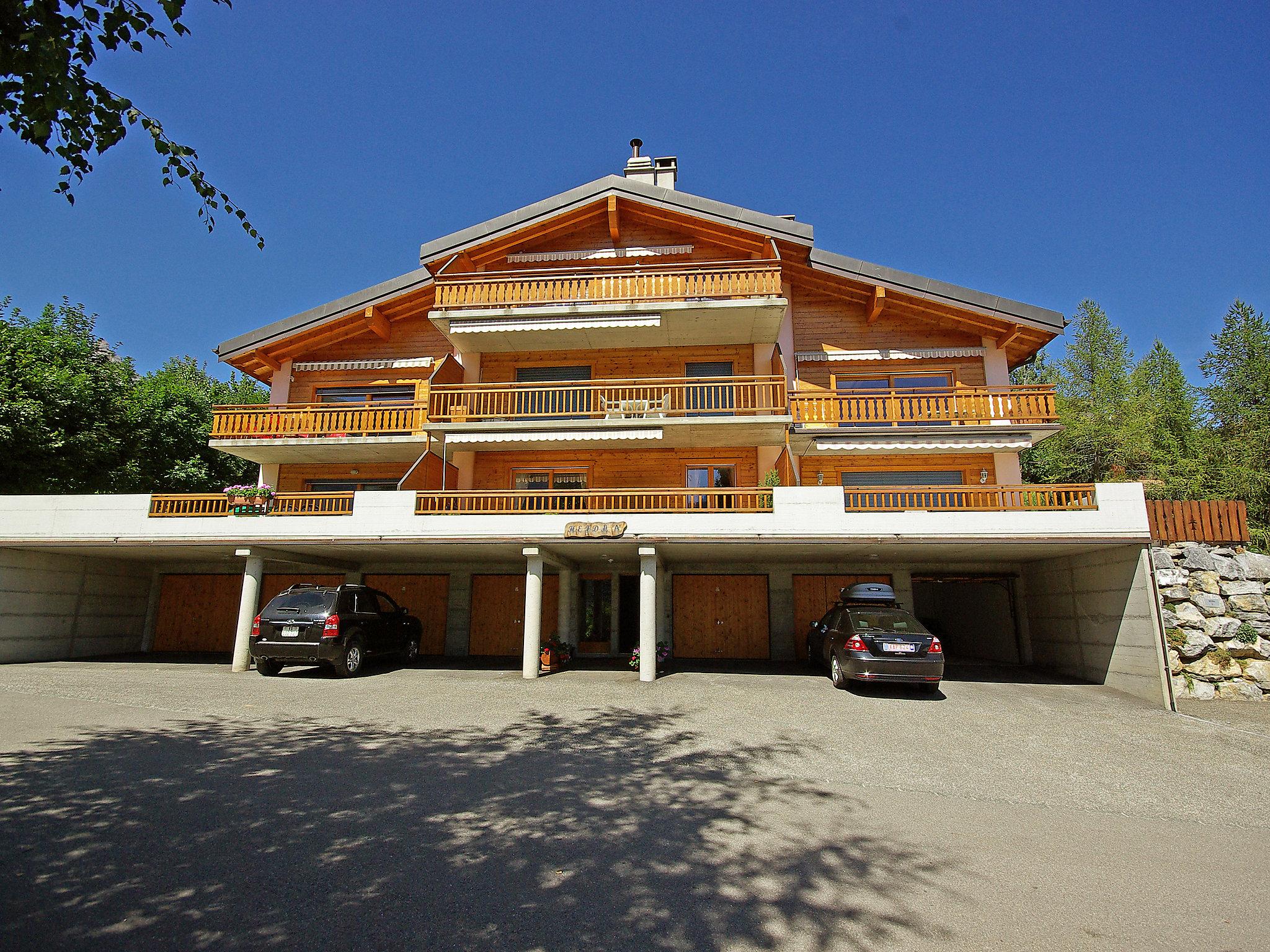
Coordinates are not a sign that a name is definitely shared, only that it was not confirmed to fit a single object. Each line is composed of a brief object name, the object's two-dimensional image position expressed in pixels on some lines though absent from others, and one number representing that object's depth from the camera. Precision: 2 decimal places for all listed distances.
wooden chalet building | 16.28
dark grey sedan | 12.34
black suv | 13.74
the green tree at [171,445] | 26.67
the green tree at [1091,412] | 34.34
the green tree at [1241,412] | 31.75
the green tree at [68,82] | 3.89
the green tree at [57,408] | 21.75
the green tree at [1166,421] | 33.66
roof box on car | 15.22
